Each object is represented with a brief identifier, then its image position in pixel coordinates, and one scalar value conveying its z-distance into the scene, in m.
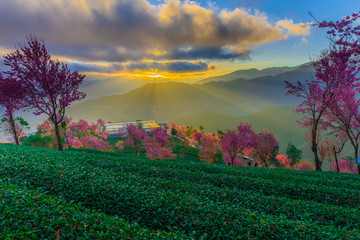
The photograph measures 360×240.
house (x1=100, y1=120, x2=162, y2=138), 93.44
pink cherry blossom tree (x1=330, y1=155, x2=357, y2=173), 39.50
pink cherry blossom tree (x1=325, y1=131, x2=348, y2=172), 26.86
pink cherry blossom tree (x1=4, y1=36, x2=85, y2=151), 18.56
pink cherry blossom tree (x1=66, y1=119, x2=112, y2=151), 59.69
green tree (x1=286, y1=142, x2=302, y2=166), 59.23
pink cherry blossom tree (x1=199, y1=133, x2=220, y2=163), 47.90
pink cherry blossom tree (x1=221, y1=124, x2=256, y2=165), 33.94
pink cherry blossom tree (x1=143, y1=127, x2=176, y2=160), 47.38
